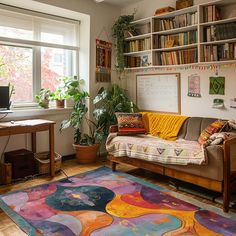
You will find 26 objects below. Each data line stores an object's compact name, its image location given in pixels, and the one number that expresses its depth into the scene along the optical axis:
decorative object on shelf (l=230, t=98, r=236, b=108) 3.34
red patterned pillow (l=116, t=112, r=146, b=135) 3.68
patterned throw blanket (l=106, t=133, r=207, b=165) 2.73
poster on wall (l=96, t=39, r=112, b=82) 4.45
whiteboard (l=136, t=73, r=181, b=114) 4.02
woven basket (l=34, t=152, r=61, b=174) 3.52
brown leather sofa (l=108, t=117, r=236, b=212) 2.46
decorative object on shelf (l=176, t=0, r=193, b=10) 3.62
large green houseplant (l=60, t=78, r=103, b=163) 4.03
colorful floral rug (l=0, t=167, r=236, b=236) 2.17
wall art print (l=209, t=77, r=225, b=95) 3.46
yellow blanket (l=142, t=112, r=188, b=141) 3.61
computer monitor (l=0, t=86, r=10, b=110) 3.30
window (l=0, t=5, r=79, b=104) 3.74
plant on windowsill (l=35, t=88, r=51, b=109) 3.99
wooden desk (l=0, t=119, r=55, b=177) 3.08
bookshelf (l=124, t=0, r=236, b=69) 3.27
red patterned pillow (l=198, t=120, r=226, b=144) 2.95
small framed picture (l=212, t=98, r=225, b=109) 3.47
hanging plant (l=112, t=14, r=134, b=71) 4.41
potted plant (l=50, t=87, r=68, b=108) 4.18
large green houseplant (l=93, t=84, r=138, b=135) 4.12
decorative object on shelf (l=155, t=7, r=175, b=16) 3.80
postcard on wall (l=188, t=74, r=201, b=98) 3.73
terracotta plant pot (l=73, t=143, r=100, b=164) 4.08
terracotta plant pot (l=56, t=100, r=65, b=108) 4.21
